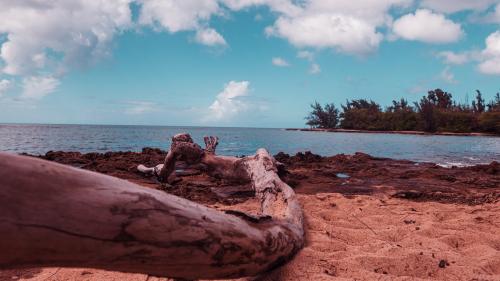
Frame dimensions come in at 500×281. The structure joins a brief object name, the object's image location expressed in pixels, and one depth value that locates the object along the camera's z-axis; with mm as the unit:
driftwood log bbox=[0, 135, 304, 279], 1524
